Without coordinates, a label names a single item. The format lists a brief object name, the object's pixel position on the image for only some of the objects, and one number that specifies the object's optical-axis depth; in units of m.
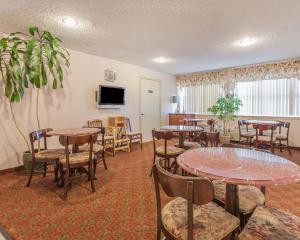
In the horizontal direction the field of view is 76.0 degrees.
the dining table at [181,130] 3.18
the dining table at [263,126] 4.03
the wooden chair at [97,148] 3.16
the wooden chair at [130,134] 5.00
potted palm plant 2.84
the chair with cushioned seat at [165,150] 2.82
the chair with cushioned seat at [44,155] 2.71
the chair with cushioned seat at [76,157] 2.38
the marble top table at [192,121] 5.63
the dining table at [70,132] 2.79
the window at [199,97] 6.48
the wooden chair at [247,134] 4.75
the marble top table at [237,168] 1.11
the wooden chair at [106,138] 4.44
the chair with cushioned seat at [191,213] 1.00
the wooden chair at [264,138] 3.94
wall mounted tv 4.70
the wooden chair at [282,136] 4.45
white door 6.05
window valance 5.03
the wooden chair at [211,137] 2.86
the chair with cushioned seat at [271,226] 1.06
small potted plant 5.38
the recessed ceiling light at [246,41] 3.58
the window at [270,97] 5.05
